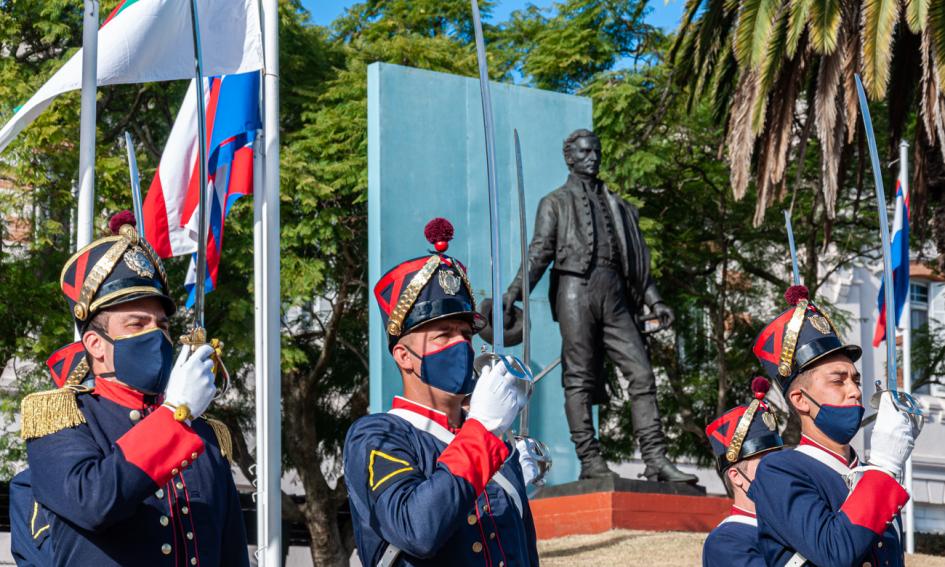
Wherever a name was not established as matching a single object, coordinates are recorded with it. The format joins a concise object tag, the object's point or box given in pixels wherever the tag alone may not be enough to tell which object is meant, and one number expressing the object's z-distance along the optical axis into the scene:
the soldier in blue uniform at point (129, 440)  3.87
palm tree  15.38
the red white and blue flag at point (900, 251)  15.17
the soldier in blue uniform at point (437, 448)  3.98
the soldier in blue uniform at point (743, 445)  6.24
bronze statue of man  11.34
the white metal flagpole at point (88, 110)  8.60
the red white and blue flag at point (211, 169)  9.18
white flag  8.84
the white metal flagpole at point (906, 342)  14.72
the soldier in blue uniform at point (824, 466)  4.66
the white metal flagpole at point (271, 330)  8.39
